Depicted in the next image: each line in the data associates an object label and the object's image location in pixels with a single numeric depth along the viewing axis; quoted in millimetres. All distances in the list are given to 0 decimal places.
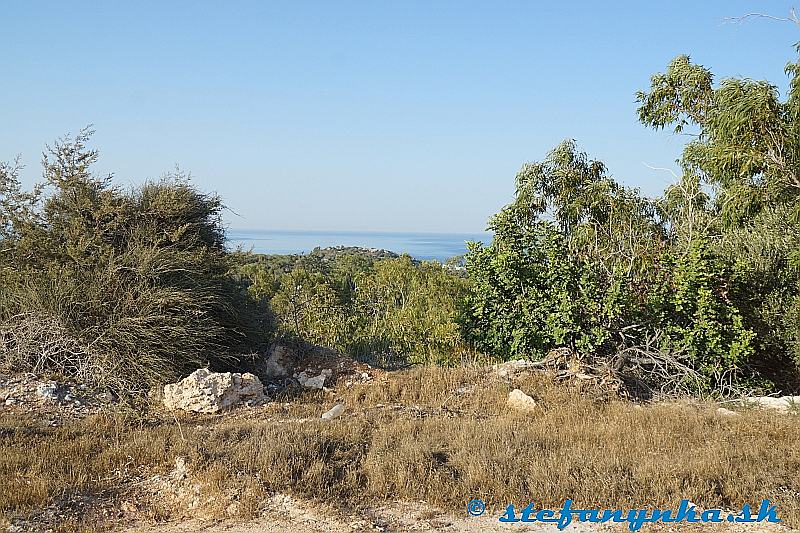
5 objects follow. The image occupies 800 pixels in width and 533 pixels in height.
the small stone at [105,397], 8044
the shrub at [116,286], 8594
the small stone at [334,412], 7639
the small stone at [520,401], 7984
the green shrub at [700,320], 9492
